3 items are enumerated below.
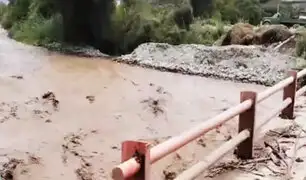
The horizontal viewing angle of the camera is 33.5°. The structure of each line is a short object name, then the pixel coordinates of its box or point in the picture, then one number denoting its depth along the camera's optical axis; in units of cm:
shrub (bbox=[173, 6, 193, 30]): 2416
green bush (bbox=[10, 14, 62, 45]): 2478
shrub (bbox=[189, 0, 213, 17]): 2956
